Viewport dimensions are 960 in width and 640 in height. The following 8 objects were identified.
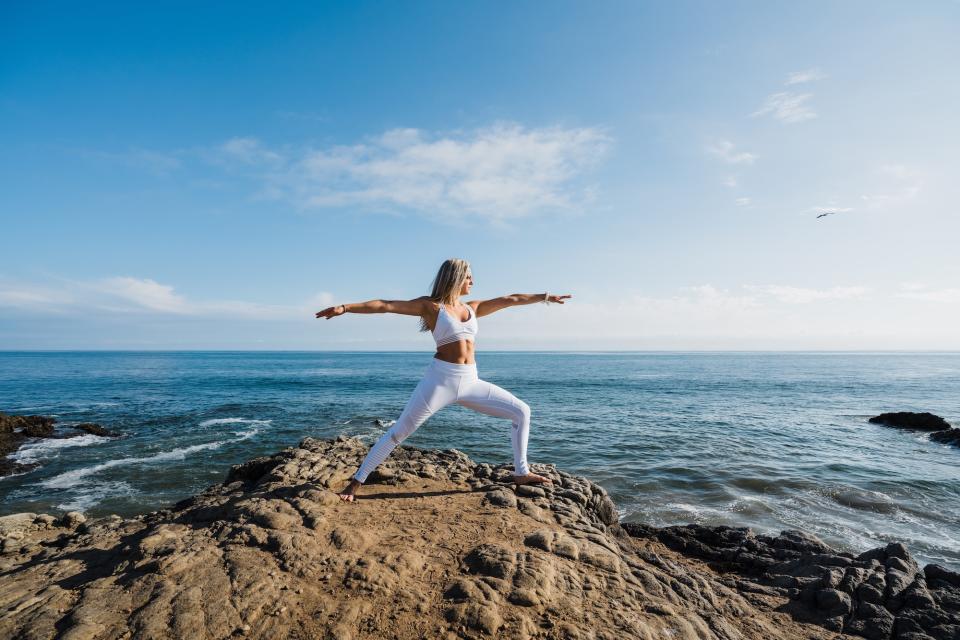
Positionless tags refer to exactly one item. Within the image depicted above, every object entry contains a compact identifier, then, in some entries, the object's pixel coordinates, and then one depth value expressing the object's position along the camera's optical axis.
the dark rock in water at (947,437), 19.36
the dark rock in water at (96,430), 19.11
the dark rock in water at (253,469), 8.02
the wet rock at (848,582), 4.86
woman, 4.93
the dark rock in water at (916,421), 22.11
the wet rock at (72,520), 7.63
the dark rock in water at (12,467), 13.62
